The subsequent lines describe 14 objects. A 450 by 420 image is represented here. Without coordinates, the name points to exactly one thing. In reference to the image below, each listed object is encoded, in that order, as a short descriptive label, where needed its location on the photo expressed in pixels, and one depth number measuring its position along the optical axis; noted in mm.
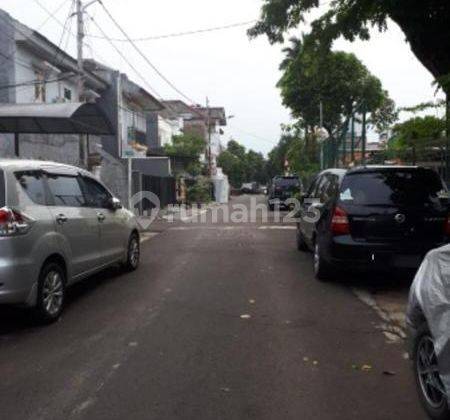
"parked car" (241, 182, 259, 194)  74875
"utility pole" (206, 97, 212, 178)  51969
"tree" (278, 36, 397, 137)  34906
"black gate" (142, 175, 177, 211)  29391
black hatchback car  8055
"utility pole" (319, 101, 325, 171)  27497
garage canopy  12492
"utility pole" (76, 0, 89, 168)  18578
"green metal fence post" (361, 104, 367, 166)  17094
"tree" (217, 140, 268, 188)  82125
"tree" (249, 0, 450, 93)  8992
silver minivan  6074
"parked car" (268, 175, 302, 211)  31922
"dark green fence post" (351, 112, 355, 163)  19047
